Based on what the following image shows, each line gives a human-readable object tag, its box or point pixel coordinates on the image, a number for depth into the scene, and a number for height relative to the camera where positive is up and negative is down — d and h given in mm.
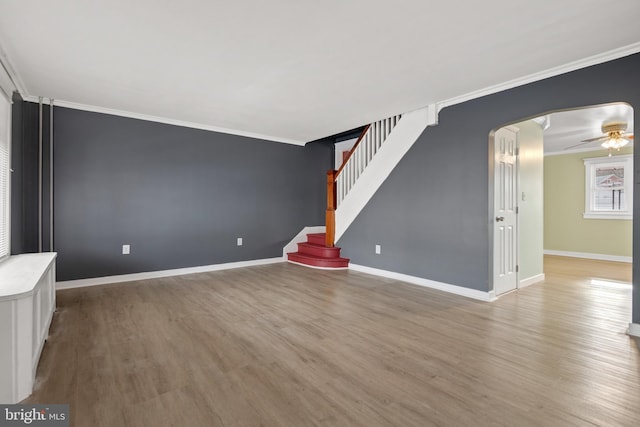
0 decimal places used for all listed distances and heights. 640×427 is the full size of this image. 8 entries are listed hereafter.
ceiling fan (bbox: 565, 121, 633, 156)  4570 +1126
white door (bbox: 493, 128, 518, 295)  3711 -7
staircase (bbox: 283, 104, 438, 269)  4396 +587
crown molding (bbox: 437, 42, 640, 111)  2557 +1325
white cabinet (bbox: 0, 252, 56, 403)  1614 -673
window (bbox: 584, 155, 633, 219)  6195 +493
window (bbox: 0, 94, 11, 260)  2799 +345
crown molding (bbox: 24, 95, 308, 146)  3825 +1361
